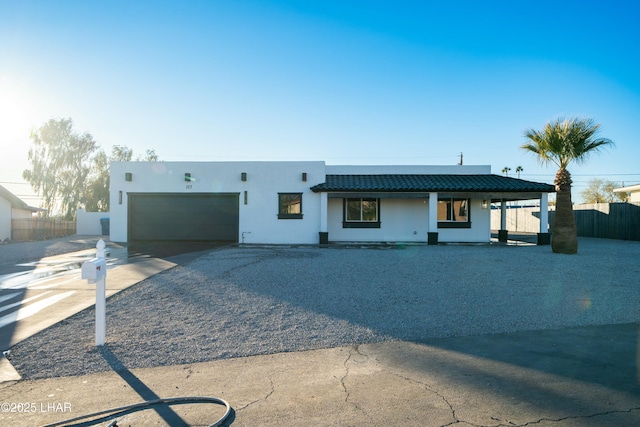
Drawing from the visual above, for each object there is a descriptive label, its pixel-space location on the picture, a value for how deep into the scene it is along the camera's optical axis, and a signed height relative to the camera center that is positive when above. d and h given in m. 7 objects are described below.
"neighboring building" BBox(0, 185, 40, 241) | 24.97 +0.33
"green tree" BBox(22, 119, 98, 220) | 38.66 +4.88
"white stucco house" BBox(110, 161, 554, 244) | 19.69 +0.55
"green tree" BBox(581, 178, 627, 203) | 53.43 +3.83
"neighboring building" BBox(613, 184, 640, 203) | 28.89 +2.16
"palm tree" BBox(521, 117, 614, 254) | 14.06 +2.42
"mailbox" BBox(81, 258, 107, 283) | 4.59 -0.66
